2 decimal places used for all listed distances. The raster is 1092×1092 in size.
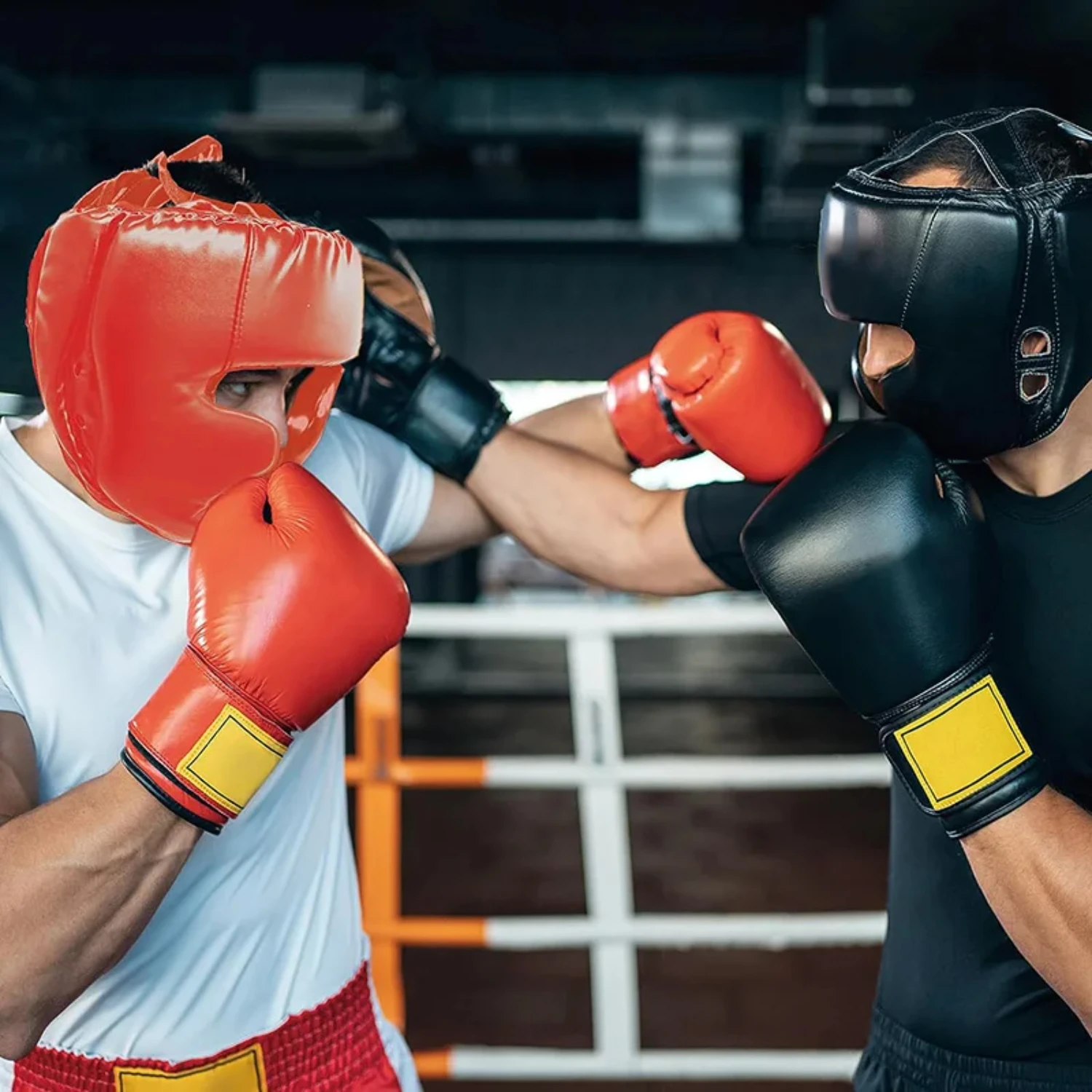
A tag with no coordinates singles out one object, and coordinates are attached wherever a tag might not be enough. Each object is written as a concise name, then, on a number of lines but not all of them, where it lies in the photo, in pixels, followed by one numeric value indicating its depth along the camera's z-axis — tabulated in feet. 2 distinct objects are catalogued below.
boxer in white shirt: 2.94
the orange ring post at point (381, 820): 6.60
